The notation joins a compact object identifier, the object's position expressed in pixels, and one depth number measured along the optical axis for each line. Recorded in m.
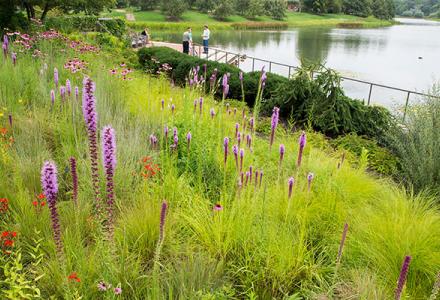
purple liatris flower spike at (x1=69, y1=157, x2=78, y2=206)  1.85
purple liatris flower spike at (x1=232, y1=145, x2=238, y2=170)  3.11
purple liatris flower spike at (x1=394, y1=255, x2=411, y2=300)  1.63
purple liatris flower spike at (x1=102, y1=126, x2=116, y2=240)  1.95
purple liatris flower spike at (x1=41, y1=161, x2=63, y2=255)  1.70
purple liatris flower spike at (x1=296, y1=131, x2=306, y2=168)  2.72
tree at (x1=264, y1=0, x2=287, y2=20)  82.00
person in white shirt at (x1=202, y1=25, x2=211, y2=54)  22.06
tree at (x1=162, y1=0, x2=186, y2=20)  64.38
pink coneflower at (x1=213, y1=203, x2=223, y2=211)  2.97
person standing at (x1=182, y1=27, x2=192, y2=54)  21.91
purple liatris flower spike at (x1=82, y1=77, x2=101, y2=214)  2.03
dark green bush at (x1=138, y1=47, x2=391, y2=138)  8.48
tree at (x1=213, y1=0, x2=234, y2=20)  69.88
